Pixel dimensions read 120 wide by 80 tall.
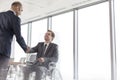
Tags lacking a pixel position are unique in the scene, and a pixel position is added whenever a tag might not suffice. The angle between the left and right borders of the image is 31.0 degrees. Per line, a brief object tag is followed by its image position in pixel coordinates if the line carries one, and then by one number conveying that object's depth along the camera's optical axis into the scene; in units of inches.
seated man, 134.0
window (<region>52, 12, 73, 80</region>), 228.5
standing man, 93.2
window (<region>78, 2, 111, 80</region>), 198.5
